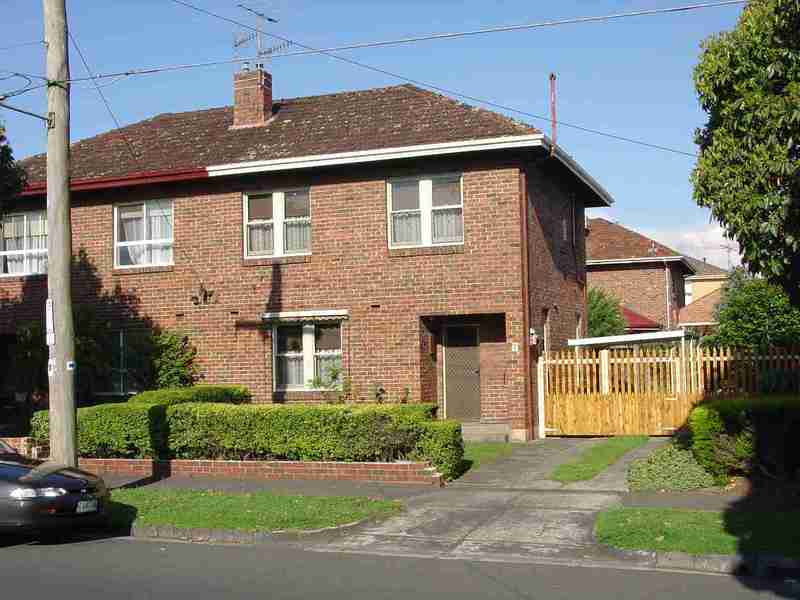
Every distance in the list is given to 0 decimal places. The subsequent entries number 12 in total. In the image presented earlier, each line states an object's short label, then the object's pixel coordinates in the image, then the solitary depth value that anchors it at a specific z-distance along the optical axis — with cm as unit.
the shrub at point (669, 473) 1431
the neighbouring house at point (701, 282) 4981
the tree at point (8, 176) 1944
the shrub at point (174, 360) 2297
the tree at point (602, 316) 3441
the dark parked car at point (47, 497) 1163
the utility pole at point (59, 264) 1416
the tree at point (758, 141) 1142
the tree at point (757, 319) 2617
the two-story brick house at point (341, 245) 2111
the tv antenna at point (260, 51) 2373
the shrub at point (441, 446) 1592
